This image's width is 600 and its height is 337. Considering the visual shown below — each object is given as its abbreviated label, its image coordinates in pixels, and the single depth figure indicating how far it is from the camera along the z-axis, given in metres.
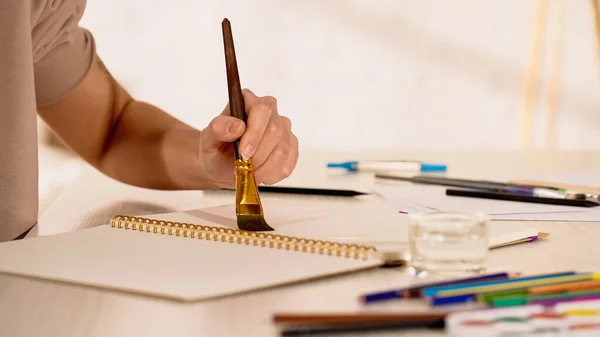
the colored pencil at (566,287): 1.23
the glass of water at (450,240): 1.33
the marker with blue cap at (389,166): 2.08
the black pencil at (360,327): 1.16
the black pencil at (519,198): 1.69
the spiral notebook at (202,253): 1.32
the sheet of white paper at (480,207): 1.62
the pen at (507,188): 1.75
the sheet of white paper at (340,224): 1.45
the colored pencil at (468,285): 1.25
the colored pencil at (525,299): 1.22
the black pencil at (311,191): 1.81
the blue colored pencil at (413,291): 1.26
